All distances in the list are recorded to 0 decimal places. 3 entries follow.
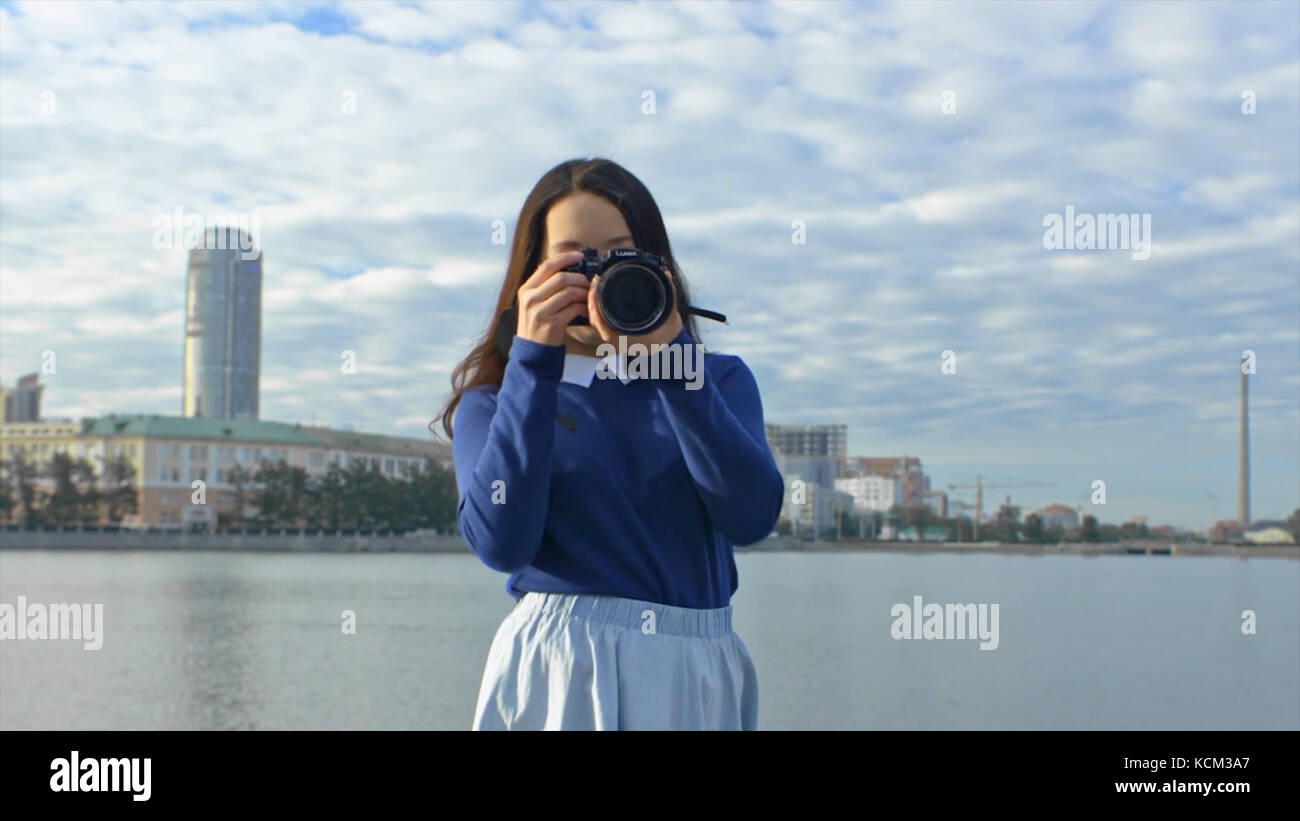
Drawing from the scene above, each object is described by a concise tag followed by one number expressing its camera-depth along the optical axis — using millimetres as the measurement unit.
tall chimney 43125
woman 1393
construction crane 71875
